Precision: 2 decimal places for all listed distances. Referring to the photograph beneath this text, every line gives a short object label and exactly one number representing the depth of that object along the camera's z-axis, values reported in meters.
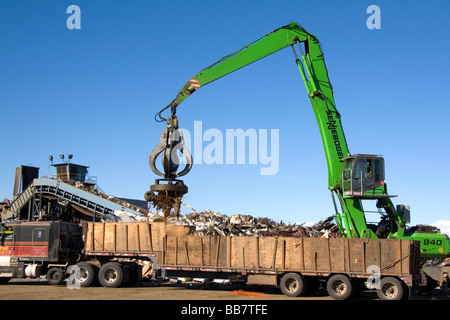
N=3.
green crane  19.56
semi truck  17.47
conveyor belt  41.38
